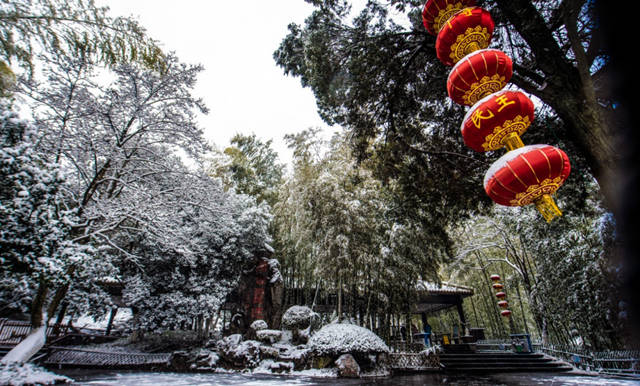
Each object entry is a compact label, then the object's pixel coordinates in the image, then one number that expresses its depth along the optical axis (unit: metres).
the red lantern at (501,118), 2.58
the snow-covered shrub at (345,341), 6.60
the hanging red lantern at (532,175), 2.40
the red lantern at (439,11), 3.24
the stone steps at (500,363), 8.38
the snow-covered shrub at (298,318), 8.45
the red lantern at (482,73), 2.76
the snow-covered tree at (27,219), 3.74
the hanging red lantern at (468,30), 2.97
